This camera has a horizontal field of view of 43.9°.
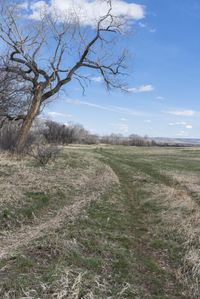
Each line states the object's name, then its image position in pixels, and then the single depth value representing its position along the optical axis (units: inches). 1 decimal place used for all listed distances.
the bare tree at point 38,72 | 616.8
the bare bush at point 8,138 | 659.9
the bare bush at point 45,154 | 553.0
